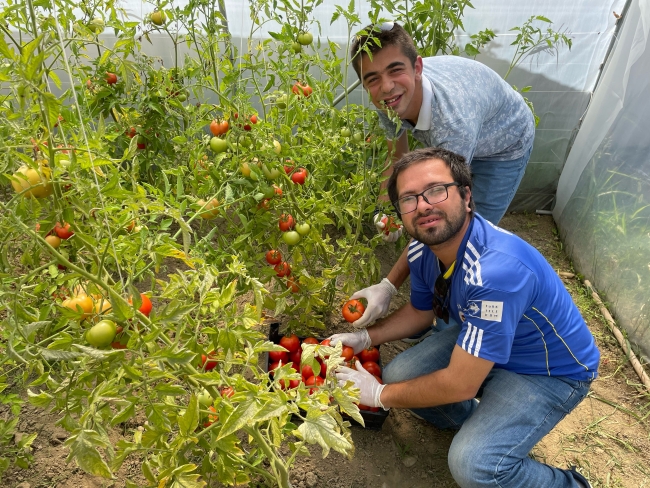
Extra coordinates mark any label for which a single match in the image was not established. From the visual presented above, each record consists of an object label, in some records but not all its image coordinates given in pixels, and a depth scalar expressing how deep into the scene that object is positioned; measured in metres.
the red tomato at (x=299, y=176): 1.60
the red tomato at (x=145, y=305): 1.00
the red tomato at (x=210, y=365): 1.45
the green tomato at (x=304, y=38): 1.80
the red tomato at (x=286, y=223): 1.62
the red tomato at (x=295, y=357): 1.86
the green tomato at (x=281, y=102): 1.46
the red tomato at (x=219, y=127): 1.60
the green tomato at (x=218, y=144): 1.44
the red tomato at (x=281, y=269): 1.73
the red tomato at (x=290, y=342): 1.88
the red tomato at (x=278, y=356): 1.79
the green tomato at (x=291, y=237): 1.59
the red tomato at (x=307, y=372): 1.78
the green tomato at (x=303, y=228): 1.60
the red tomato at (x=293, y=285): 1.77
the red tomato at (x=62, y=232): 1.02
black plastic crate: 1.71
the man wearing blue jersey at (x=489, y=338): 1.34
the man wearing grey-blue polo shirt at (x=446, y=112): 1.71
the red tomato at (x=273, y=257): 1.70
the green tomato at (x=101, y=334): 0.81
